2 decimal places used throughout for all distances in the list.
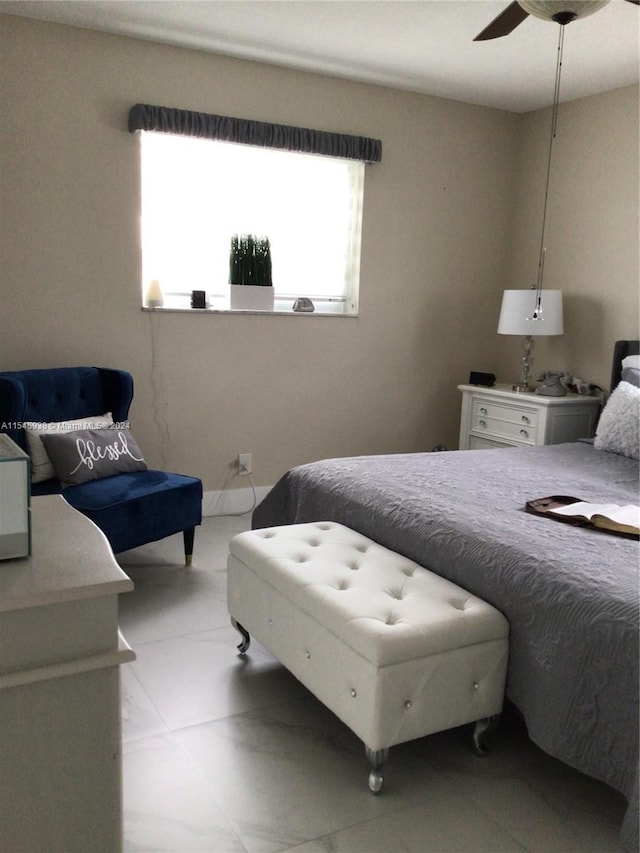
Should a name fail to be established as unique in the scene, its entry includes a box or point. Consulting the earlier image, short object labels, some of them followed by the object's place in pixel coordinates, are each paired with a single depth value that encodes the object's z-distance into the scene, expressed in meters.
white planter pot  3.90
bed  1.63
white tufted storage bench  1.75
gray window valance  3.50
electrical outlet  4.08
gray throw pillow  2.98
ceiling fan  2.10
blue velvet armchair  2.89
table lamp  4.05
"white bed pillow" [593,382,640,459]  3.11
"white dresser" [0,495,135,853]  0.86
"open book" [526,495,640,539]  2.09
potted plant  3.87
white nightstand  3.95
